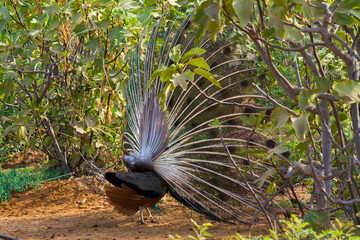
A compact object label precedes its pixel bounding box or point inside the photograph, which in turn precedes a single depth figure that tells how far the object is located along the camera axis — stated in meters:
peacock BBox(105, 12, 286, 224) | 8.27
